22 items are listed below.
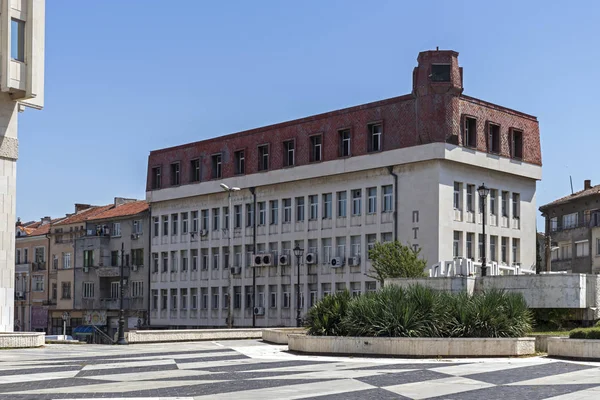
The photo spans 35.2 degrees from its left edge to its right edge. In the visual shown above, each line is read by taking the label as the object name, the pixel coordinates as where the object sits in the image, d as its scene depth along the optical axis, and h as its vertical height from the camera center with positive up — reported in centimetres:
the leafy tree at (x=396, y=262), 4681 +54
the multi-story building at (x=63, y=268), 8306 +23
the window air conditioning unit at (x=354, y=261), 6012 +73
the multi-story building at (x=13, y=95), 3578 +670
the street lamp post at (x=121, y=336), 3806 -264
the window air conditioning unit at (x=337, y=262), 6084 +67
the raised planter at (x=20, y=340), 3259 -243
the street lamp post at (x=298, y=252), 5173 +111
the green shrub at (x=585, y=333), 2464 -156
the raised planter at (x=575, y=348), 2440 -195
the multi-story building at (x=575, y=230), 7275 +351
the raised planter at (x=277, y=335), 3434 -238
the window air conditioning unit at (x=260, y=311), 6600 -272
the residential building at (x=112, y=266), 7838 +41
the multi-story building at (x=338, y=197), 5600 +501
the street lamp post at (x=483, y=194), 3869 +325
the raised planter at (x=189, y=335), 3803 -267
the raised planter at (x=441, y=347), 2544 -199
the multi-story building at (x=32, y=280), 8719 -88
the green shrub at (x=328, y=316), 2822 -133
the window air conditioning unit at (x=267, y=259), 6600 +90
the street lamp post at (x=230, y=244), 6952 +206
